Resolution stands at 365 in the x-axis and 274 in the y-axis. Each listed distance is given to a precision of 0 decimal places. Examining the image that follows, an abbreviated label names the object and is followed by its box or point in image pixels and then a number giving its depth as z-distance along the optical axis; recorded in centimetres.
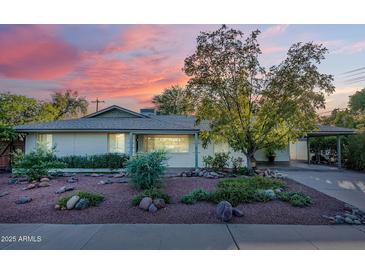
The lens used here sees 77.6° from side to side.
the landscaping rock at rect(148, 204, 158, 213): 565
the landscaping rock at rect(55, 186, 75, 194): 727
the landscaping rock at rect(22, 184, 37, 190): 807
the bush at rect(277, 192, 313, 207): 617
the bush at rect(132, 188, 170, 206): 606
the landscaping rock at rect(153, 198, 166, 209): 585
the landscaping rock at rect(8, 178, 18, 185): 933
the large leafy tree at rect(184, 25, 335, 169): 884
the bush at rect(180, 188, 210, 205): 619
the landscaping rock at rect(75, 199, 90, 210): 588
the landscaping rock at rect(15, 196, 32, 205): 649
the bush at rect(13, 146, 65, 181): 890
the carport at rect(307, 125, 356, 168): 1466
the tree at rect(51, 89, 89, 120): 3089
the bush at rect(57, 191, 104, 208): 602
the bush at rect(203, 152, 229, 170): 1155
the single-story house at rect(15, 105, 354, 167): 1338
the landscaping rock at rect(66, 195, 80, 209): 589
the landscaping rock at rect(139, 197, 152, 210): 576
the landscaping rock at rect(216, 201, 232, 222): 518
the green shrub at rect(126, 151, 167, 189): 723
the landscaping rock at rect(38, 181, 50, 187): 836
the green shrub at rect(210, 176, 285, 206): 627
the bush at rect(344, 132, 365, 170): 1350
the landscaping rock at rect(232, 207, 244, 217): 542
